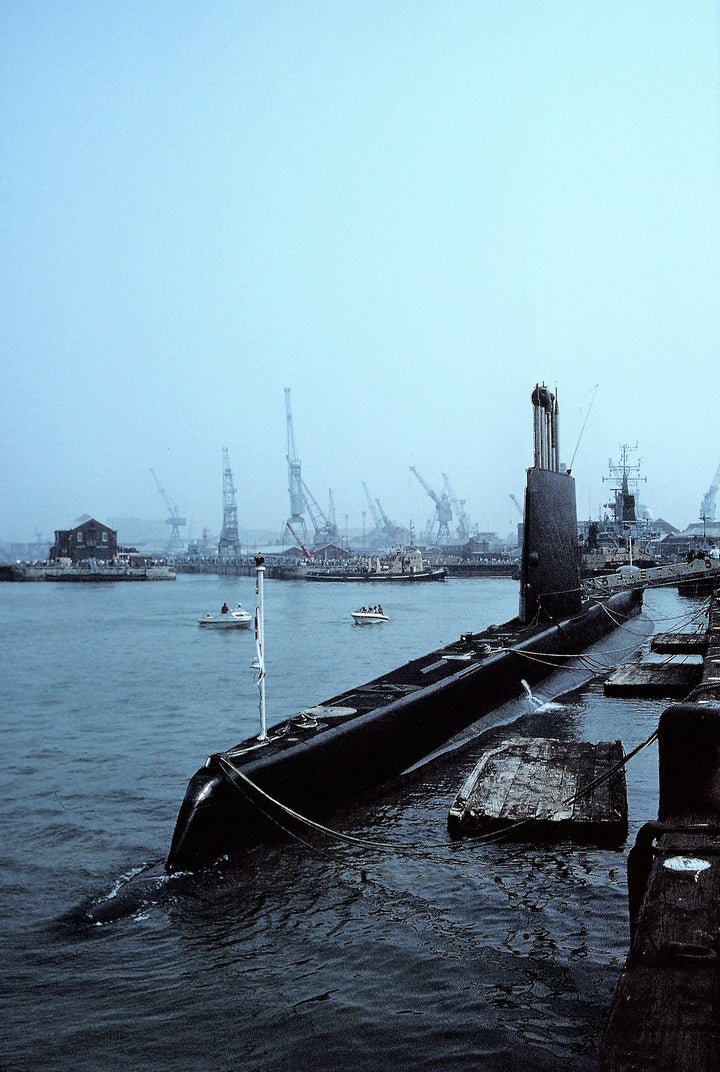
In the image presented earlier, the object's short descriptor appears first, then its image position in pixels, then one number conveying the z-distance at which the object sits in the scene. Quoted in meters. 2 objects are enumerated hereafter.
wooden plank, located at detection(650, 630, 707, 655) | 22.33
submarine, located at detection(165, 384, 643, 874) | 8.92
